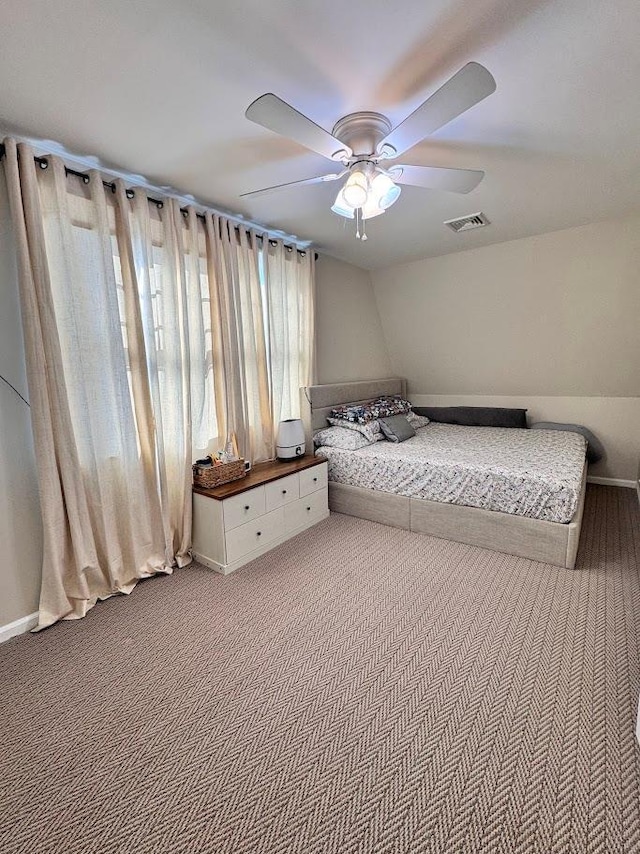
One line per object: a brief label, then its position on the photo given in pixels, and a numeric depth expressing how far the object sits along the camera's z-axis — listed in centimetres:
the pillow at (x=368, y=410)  363
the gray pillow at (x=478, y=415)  432
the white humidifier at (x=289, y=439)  325
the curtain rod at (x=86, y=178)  193
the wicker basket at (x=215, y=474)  262
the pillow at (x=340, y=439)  343
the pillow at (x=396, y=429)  362
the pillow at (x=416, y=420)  429
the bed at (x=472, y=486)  251
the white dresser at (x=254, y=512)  252
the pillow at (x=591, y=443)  401
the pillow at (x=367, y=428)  353
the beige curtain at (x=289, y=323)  327
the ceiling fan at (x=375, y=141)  130
